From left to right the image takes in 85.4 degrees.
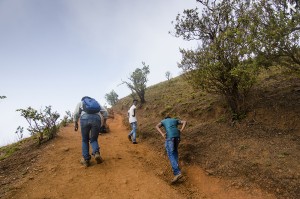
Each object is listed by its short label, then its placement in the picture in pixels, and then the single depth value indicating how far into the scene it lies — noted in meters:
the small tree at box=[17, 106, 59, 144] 6.99
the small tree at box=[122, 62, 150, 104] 14.59
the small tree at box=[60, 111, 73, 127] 10.21
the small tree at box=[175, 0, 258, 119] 5.82
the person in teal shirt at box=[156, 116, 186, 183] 4.81
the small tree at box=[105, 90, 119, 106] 25.93
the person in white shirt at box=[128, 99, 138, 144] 7.62
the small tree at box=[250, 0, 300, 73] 4.84
